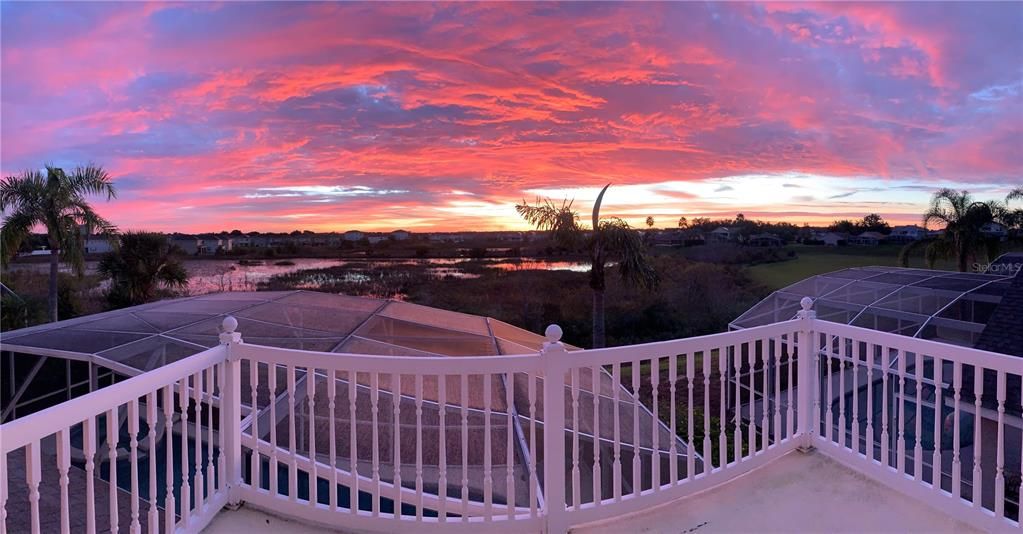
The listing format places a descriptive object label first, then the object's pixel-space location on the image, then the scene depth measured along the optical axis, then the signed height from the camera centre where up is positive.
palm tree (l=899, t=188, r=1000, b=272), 14.96 +0.76
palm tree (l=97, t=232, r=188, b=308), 16.02 -0.56
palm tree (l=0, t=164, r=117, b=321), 13.10 +0.98
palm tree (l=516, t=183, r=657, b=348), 13.46 +0.24
